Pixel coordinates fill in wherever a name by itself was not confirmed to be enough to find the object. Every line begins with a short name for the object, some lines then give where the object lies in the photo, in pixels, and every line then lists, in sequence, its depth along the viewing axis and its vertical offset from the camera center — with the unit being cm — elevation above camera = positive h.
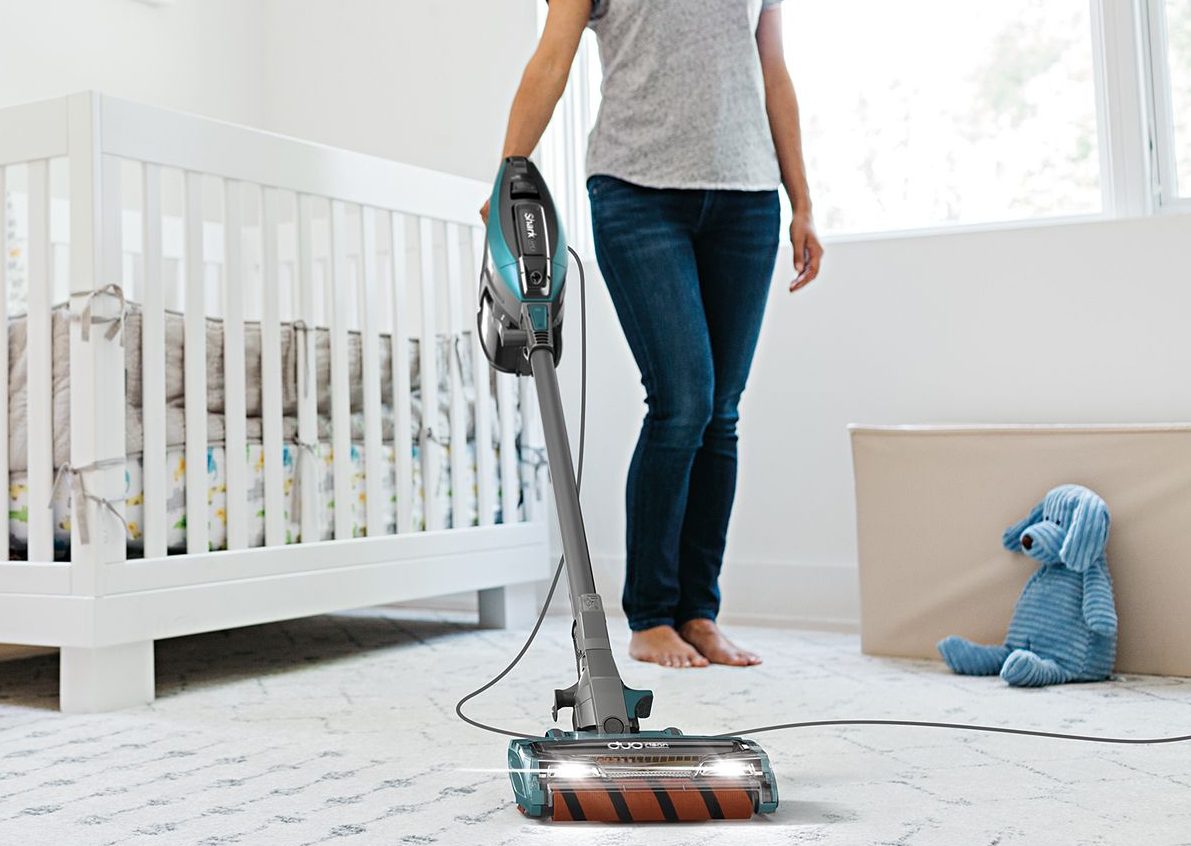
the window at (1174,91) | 215 +66
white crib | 163 +13
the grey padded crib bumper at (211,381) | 169 +20
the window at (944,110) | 227 +71
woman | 181 +36
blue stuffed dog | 170 -19
